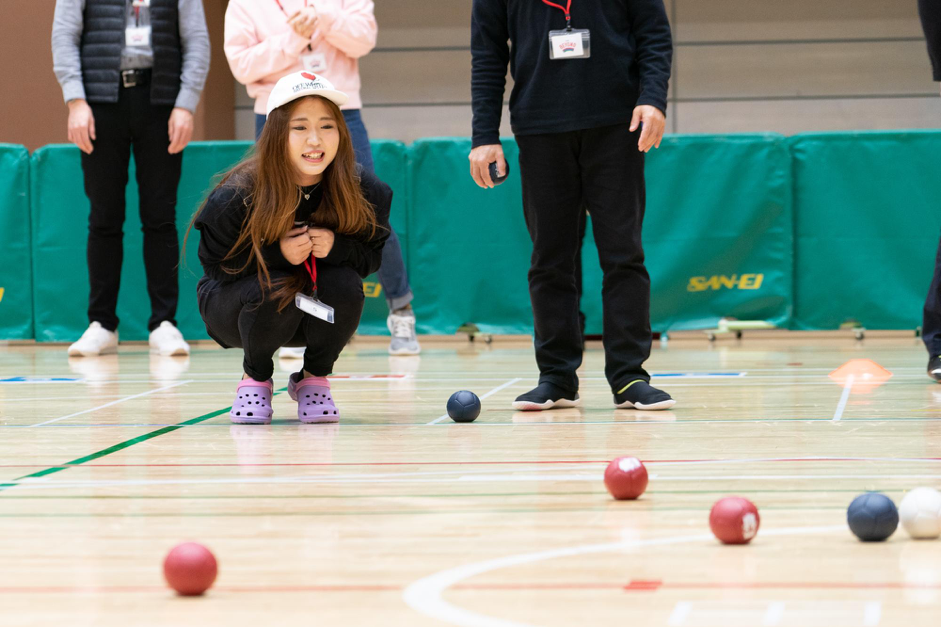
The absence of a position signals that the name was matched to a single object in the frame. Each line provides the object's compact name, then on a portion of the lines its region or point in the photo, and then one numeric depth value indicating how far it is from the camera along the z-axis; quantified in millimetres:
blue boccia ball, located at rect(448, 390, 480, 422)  9544
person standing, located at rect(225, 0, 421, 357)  11973
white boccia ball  7803
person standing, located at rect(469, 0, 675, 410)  9801
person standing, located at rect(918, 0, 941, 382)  10602
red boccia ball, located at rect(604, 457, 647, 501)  8200
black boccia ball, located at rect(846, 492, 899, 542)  7793
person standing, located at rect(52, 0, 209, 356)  12976
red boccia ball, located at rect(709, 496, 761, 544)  7781
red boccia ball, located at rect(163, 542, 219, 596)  7543
